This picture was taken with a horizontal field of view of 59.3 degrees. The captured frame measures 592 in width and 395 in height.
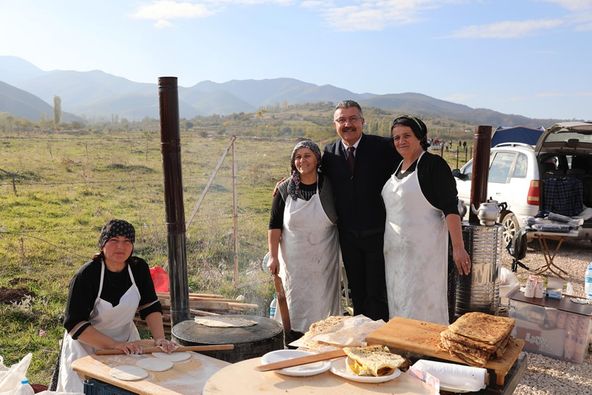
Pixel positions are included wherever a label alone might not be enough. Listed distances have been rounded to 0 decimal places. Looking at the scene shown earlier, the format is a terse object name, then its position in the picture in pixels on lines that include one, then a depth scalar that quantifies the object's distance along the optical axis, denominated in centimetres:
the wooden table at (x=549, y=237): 664
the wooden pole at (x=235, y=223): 642
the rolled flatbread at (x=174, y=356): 249
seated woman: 283
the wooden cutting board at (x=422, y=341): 221
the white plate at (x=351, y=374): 199
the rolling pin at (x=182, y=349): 258
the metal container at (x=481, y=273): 434
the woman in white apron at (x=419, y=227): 350
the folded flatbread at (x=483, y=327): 222
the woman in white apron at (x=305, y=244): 378
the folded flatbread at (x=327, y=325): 267
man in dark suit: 378
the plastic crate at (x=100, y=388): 230
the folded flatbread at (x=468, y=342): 218
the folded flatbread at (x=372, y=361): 203
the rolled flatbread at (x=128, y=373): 227
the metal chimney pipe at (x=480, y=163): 561
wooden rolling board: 218
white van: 805
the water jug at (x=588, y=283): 559
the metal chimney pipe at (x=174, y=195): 373
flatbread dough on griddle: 322
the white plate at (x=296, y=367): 206
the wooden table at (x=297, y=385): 195
